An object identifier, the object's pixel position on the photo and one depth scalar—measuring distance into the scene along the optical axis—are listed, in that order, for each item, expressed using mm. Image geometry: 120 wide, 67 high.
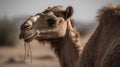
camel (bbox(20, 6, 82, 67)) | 12885
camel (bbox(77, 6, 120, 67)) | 10473
